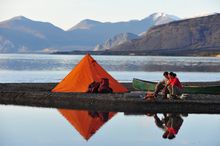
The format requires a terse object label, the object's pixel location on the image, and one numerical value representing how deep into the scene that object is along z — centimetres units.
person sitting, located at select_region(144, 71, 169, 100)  2755
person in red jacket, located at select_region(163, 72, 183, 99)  2712
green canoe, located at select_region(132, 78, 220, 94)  3225
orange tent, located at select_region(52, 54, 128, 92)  3228
